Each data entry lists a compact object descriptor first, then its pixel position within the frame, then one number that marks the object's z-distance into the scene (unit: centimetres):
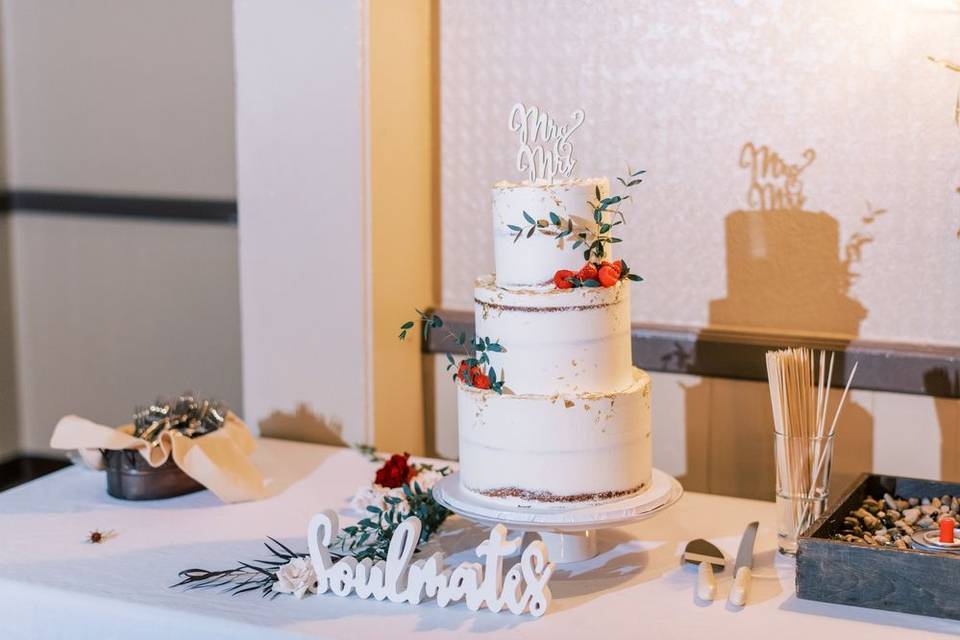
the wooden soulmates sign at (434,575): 141
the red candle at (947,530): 143
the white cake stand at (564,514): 148
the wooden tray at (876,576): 135
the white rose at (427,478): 178
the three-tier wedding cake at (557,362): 150
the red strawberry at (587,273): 150
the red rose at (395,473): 179
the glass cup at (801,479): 159
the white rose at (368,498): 177
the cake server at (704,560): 146
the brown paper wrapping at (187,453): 181
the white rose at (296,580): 147
